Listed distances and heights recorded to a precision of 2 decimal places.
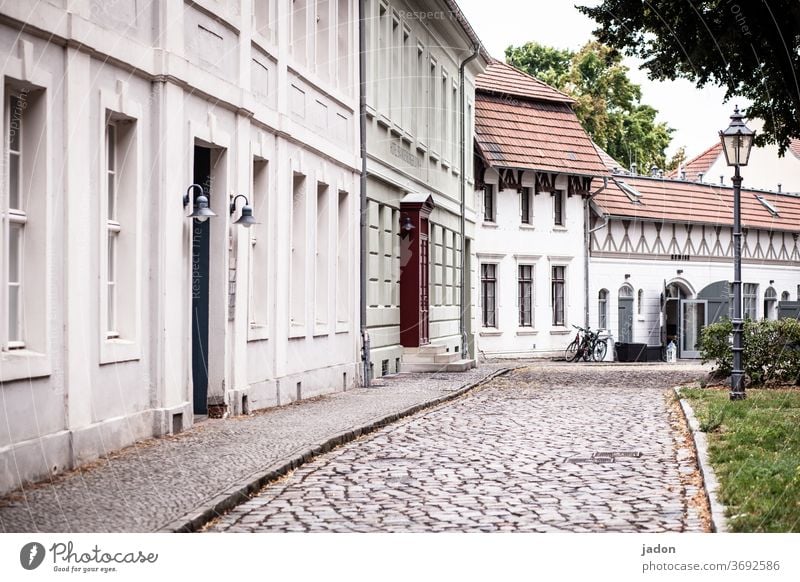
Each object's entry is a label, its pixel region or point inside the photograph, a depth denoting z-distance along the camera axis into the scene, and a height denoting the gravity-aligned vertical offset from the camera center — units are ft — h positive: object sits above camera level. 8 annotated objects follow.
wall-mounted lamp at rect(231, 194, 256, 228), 53.31 +3.44
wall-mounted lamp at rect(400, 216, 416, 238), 95.14 +5.65
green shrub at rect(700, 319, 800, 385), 76.89 -2.12
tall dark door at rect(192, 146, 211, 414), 54.24 +0.78
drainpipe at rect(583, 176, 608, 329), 158.81 +8.60
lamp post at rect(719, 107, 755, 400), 63.26 +5.12
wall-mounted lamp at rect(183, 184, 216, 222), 48.29 +3.42
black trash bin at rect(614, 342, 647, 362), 146.20 -4.08
